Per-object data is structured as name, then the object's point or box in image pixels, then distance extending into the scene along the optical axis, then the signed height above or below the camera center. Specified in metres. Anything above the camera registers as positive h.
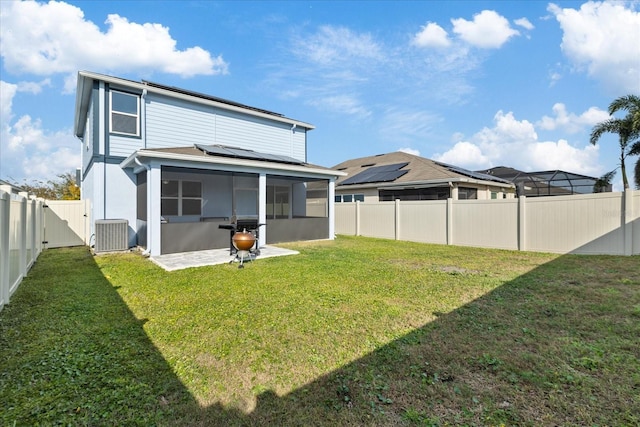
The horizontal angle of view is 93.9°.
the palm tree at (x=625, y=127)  16.92 +5.00
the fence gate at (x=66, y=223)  10.80 -0.36
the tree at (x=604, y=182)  19.75 +1.94
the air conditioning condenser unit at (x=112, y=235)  9.38 -0.70
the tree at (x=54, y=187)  22.72 +2.12
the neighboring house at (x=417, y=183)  15.51 +1.60
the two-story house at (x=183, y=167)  9.51 +1.59
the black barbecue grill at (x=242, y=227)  7.97 -0.40
